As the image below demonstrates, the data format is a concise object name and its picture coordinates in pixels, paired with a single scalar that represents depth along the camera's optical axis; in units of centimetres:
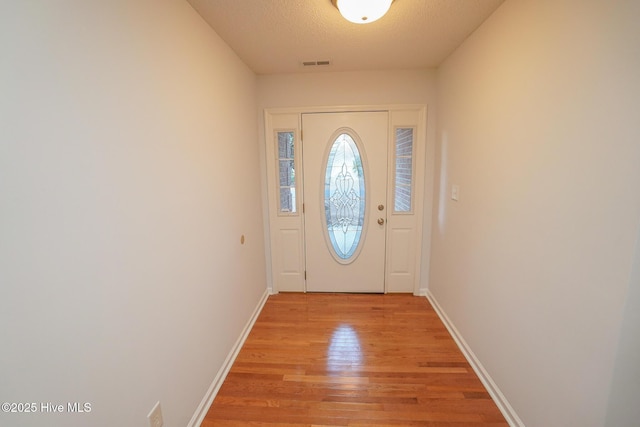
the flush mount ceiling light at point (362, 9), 138
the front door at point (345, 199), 273
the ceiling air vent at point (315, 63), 234
